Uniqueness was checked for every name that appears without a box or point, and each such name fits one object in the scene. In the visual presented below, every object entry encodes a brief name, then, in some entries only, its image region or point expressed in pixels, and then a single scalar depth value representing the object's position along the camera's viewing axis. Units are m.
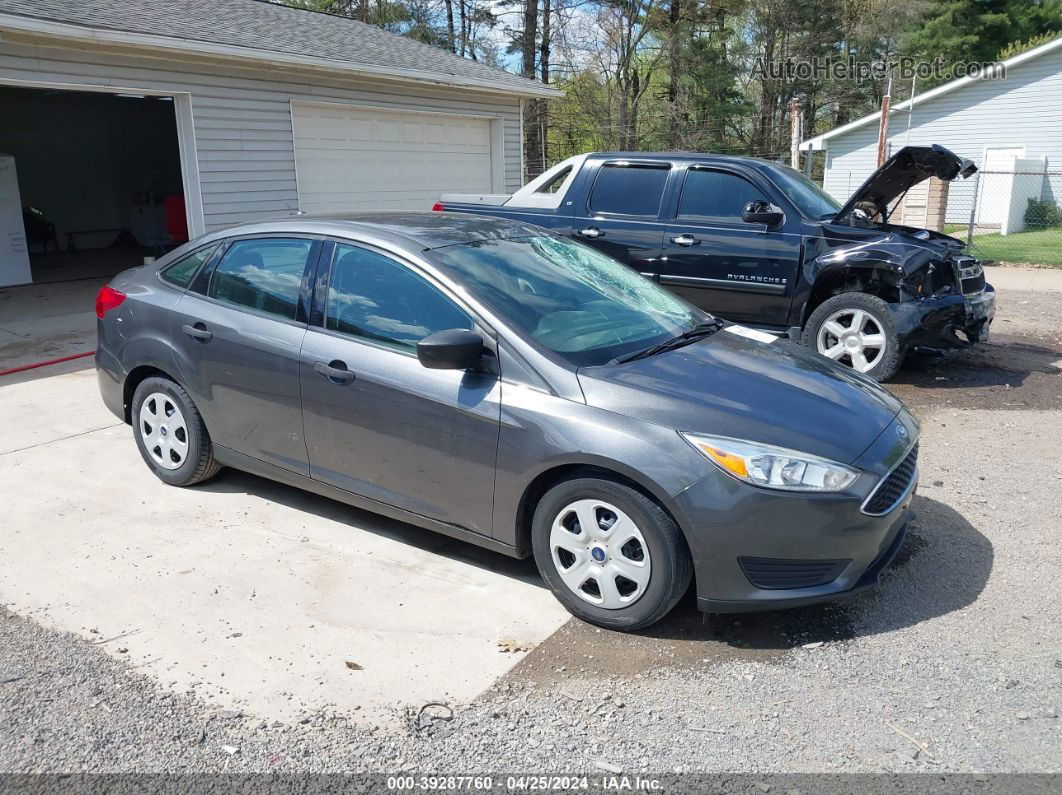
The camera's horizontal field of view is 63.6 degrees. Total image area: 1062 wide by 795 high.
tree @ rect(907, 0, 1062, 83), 32.25
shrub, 23.75
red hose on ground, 7.59
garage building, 9.27
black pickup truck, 6.99
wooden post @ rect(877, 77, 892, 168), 16.28
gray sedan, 3.24
